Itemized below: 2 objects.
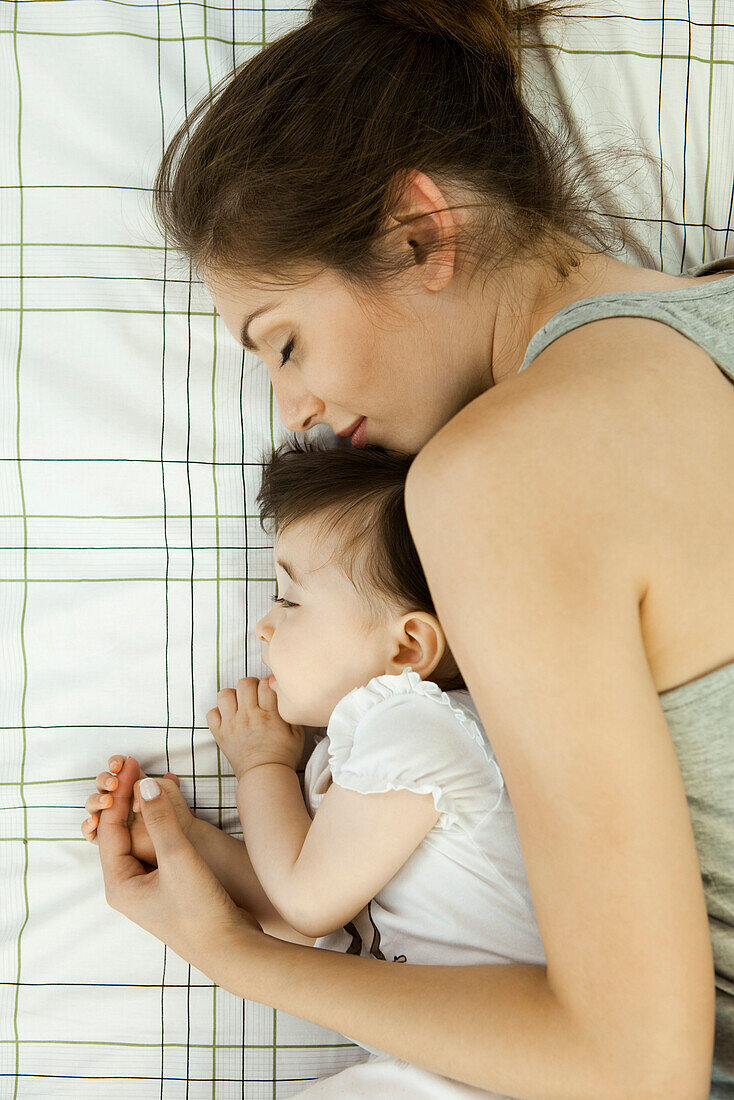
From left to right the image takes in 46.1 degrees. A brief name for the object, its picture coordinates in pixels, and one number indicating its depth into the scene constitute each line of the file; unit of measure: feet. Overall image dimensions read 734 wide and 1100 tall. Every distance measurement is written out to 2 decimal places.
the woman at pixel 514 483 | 2.07
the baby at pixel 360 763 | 3.07
